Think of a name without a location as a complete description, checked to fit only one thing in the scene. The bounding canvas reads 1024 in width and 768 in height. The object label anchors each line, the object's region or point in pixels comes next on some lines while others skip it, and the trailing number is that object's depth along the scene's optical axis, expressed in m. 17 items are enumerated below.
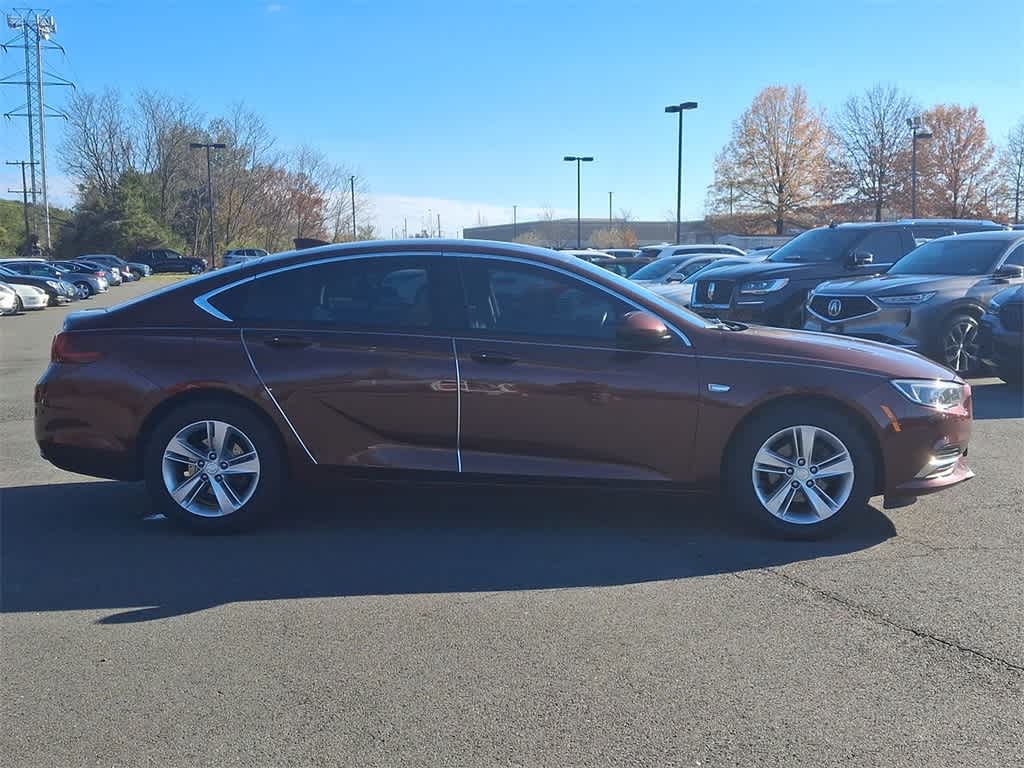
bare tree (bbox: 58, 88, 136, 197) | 71.31
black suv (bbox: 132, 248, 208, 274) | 61.66
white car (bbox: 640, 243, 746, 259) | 26.98
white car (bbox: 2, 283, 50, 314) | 28.02
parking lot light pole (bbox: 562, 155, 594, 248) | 54.06
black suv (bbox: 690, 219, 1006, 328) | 13.73
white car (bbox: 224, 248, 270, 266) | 50.19
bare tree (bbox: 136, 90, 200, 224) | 71.56
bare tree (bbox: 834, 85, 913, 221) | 59.00
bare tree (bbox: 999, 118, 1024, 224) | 59.12
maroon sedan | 5.23
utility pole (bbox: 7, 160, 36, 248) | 69.12
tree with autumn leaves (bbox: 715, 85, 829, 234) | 64.44
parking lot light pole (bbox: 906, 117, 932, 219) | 42.19
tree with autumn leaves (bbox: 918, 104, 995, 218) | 60.41
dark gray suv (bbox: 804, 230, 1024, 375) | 10.88
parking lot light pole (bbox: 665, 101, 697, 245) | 35.06
